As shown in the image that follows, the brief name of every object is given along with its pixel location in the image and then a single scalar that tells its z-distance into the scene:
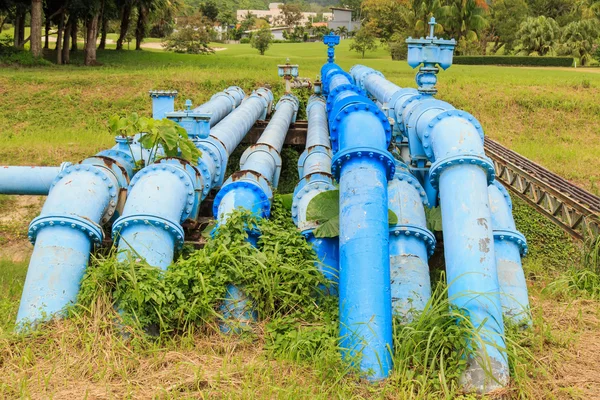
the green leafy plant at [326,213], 5.49
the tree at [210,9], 77.77
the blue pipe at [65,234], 5.02
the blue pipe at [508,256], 5.15
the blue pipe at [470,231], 4.23
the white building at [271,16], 117.00
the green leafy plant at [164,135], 6.49
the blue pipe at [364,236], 4.41
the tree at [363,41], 53.69
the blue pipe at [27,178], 7.12
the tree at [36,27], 25.08
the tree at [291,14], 104.50
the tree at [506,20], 54.31
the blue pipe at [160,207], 5.38
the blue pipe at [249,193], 5.03
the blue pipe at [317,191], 5.54
